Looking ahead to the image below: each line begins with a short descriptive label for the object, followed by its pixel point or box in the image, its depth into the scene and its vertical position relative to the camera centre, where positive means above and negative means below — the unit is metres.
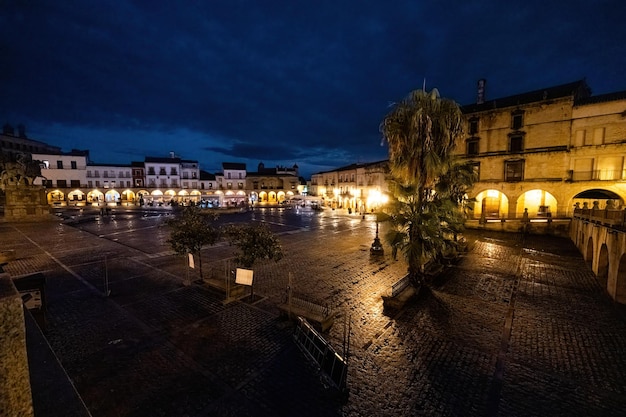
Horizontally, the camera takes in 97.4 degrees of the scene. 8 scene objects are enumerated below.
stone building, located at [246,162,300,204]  75.75 +1.06
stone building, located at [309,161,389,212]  47.94 +0.99
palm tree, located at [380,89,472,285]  10.65 +0.88
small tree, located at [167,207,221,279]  11.67 -1.90
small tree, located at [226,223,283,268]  10.42 -2.10
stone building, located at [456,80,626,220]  25.11 +4.30
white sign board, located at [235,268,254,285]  10.06 -3.21
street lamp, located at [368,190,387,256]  17.77 -3.80
